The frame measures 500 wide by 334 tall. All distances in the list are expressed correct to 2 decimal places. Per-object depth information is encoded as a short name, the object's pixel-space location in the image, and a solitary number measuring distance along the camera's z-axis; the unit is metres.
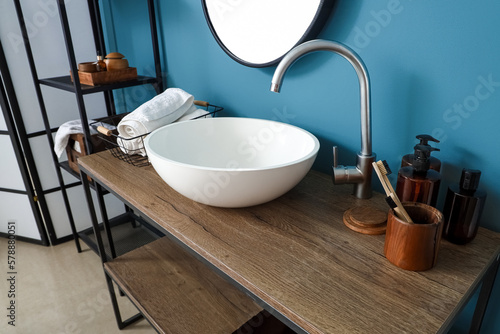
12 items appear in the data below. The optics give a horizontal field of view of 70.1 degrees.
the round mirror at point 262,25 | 0.88
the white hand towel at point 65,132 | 1.49
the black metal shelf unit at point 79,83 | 1.29
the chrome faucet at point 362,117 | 0.73
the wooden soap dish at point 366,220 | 0.71
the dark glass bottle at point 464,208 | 0.63
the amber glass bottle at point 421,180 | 0.67
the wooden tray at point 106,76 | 1.33
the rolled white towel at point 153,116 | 1.10
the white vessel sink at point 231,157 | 0.72
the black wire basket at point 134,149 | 1.08
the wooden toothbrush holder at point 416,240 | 0.57
